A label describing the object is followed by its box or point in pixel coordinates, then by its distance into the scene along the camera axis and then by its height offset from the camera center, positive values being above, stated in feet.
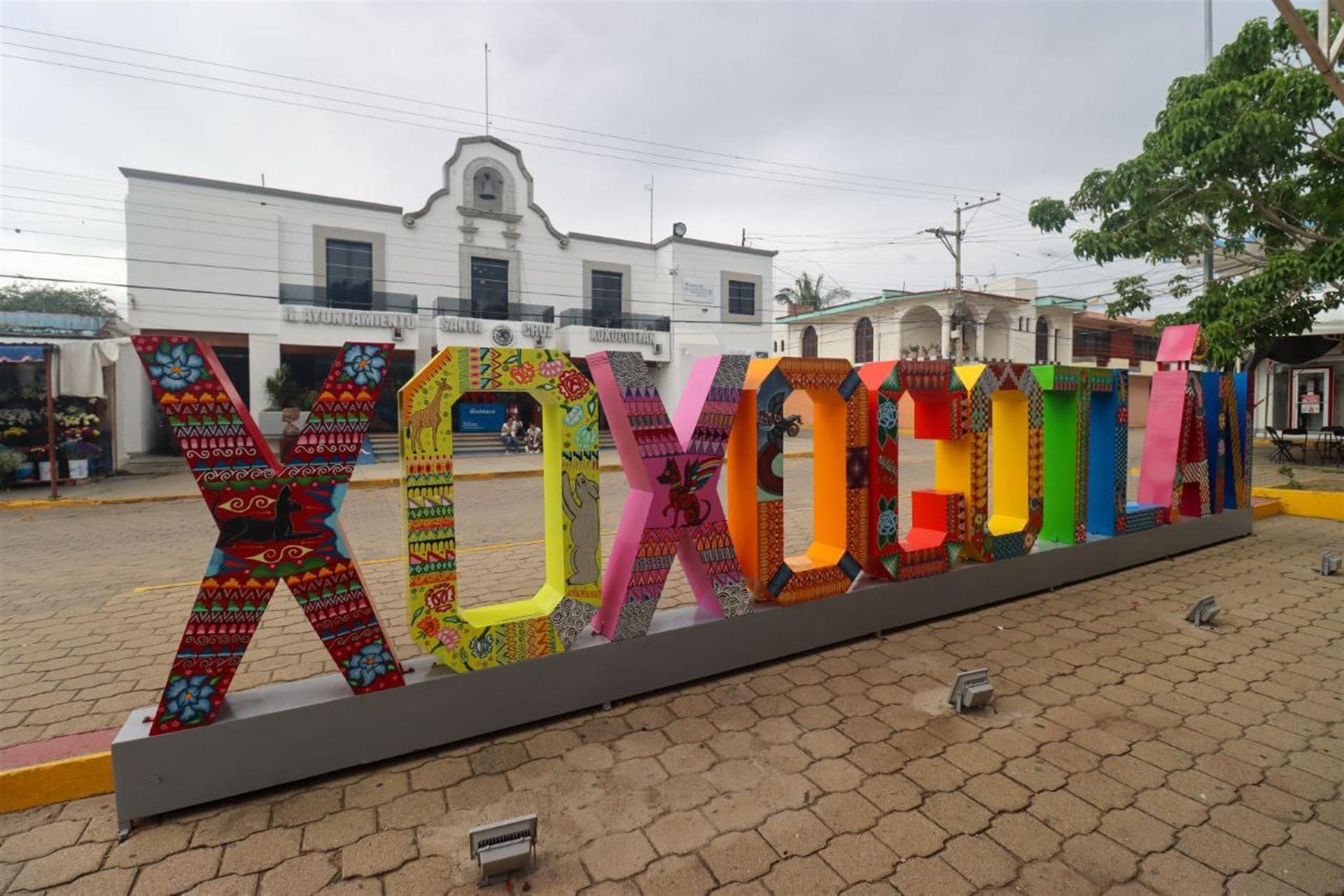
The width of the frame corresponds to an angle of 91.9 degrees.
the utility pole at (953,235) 78.33 +23.75
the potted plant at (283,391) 57.11 +3.73
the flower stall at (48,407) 38.37 +1.74
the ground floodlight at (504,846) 6.89 -4.47
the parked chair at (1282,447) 46.19 -1.29
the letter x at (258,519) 8.32 -1.16
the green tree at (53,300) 92.48 +20.37
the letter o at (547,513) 9.45 -1.24
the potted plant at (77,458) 41.14 -1.48
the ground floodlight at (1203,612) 14.73 -4.13
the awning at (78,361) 38.93 +4.47
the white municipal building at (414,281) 54.03 +15.26
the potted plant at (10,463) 38.73 -1.70
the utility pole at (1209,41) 40.19 +24.40
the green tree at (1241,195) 28.22 +11.81
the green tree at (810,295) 113.50 +23.90
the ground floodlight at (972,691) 10.69 -4.29
